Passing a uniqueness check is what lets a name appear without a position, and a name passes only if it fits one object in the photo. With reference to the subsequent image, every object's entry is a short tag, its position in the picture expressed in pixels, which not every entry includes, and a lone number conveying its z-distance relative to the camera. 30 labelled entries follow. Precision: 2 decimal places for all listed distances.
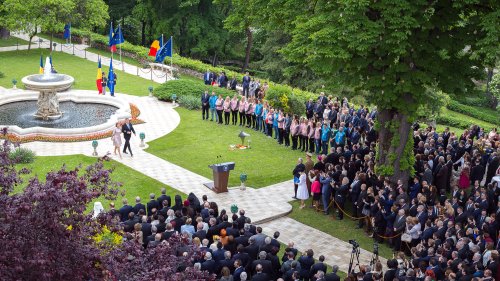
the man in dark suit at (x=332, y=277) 14.69
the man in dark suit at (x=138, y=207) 18.27
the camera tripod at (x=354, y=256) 16.72
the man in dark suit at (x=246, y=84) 37.03
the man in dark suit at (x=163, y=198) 19.05
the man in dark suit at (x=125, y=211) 18.01
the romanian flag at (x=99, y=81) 35.00
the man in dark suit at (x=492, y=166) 23.34
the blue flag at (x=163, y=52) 37.12
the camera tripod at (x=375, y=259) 16.39
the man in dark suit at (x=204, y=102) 32.02
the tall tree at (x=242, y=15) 23.53
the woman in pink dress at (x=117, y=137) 25.45
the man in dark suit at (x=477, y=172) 22.92
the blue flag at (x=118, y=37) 40.28
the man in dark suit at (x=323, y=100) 31.28
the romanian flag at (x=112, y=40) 40.84
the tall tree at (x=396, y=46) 18.55
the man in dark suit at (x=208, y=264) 15.02
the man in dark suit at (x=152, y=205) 18.63
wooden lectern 22.78
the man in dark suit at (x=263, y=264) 15.19
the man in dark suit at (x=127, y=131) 25.81
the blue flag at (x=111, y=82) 35.16
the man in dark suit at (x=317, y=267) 15.35
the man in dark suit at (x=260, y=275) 14.72
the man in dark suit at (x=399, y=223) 18.59
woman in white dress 22.08
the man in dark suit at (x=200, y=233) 16.58
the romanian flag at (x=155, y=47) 38.67
